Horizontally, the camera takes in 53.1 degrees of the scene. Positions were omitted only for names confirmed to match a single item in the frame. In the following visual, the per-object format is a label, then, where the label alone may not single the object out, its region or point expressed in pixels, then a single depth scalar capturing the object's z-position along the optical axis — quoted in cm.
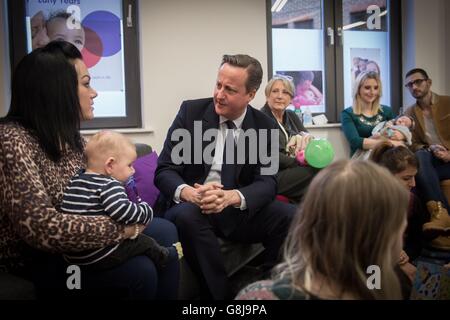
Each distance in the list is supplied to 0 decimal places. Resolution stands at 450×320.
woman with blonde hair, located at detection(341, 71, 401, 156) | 370
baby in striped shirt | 152
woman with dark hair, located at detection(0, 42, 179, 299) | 138
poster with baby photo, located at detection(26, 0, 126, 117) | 343
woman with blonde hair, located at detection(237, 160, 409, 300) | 87
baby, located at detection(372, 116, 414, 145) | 338
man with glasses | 296
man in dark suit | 201
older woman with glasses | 279
